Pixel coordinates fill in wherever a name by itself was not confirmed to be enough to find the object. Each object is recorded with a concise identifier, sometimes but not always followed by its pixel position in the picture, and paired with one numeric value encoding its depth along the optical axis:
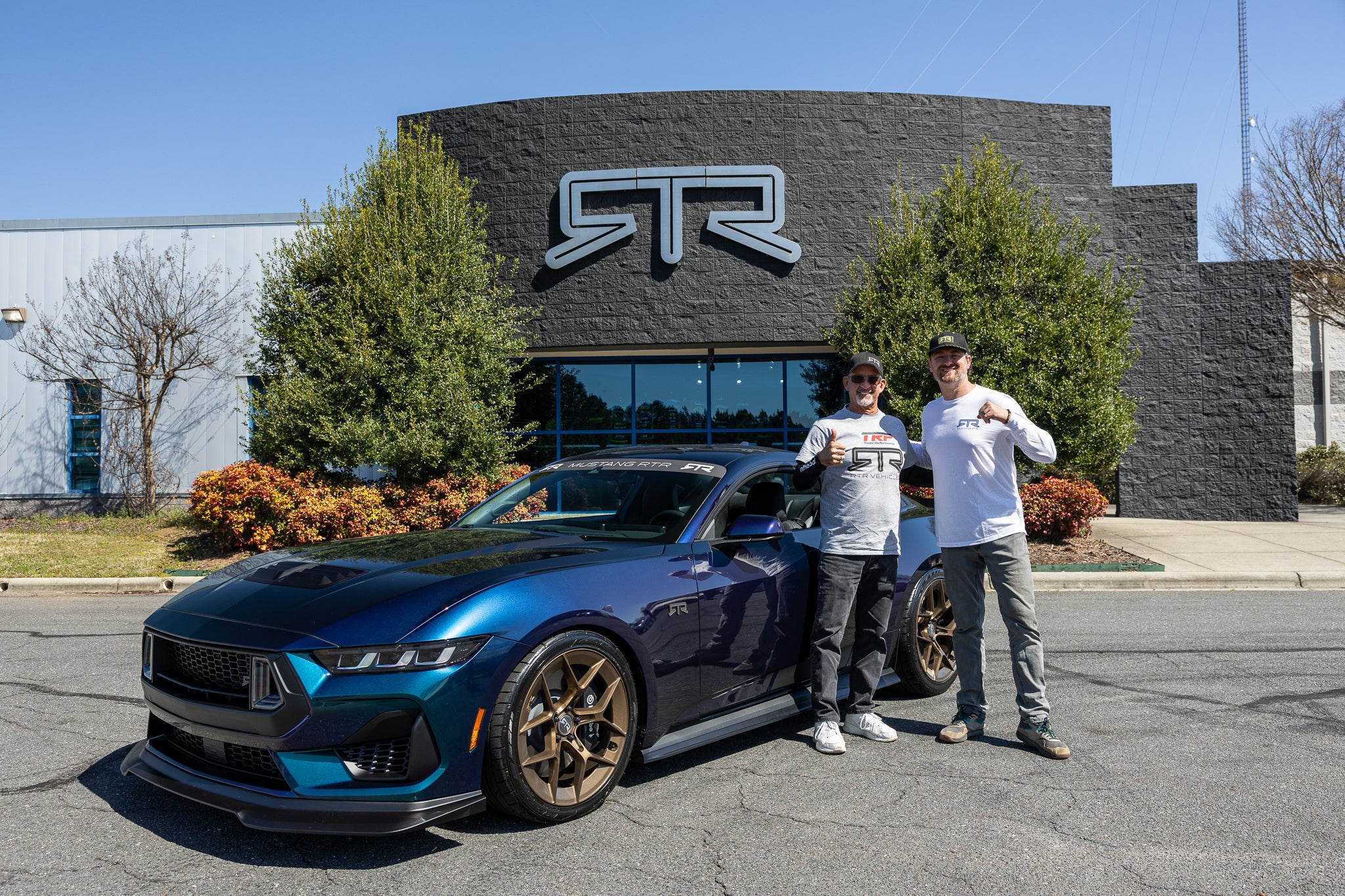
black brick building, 16.20
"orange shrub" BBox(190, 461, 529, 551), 12.40
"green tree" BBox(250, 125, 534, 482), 13.00
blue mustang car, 3.12
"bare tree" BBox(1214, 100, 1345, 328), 19.72
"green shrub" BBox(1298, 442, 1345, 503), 22.44
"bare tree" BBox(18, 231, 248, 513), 17.59
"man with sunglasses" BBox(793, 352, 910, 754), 4.54
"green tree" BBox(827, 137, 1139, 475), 12.65
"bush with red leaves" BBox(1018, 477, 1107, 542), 12.83
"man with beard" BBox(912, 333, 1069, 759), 4.56
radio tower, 39.64
